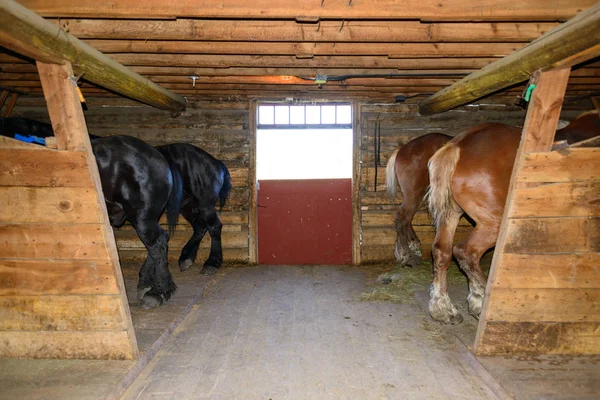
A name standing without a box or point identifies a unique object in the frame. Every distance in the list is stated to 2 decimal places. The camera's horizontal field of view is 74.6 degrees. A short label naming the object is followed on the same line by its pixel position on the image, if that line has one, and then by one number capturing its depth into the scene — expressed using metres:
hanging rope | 6.49
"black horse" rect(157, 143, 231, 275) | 5.65
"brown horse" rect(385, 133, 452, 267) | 5.58
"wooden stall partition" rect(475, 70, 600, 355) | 2.81
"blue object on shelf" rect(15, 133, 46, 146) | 3.76
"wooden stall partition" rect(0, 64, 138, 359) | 2.69
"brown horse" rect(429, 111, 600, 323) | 3.44
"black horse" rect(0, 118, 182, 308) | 3.90
